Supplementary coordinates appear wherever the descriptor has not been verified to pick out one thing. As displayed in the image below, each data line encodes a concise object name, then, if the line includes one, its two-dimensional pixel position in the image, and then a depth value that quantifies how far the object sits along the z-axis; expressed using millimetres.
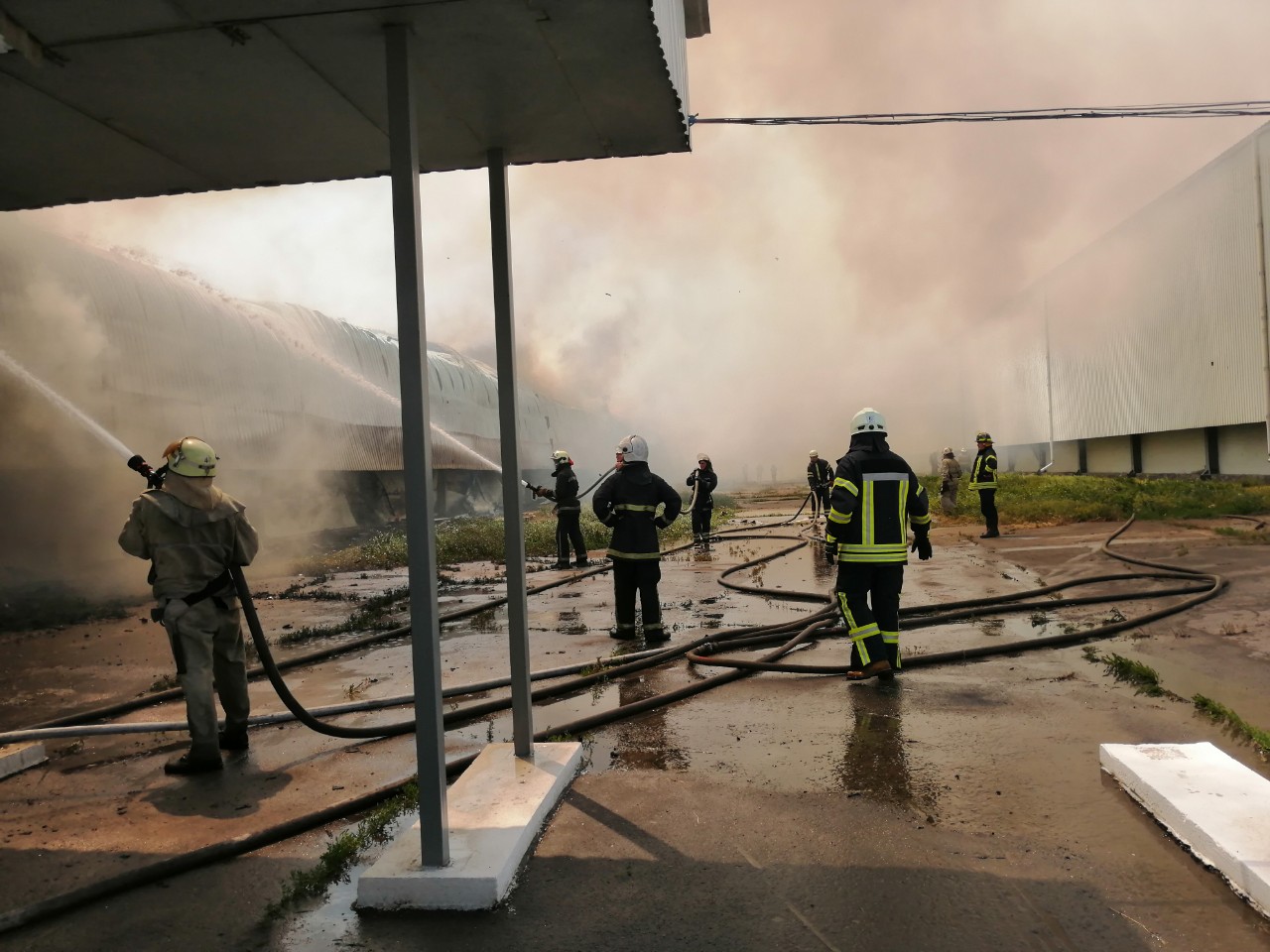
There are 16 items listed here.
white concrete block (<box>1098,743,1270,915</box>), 2766
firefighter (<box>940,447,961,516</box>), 19047
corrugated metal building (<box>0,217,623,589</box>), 11227
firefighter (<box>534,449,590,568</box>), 13578
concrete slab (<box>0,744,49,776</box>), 4557
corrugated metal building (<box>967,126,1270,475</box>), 20547
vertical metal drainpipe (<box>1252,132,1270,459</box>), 19562
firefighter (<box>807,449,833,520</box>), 18938
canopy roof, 2750
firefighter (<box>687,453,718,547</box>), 16609
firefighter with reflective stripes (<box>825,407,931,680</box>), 5781
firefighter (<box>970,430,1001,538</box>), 14703
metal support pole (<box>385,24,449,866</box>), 2863
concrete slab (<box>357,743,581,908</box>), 2832
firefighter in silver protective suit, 4547
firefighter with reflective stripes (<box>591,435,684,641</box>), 7449
